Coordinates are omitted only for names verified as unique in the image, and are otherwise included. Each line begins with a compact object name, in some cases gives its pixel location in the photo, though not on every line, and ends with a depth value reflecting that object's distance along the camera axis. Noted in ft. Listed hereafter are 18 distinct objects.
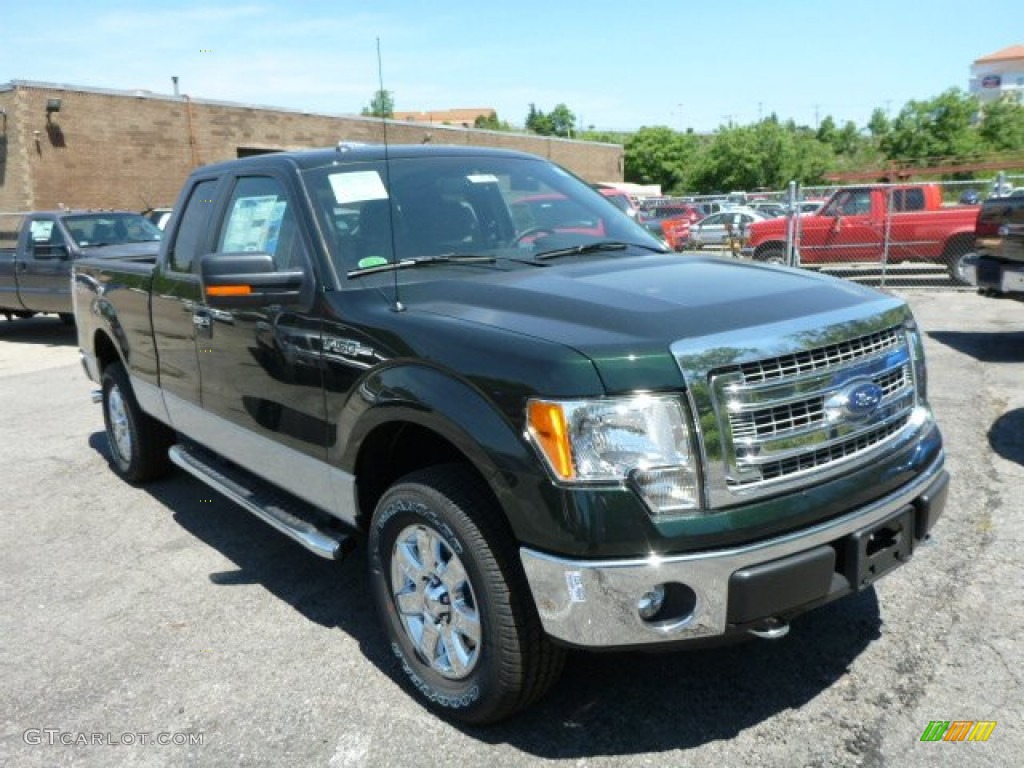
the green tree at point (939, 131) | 184.03
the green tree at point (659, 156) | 293.84
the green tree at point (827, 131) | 310.72
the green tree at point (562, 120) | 433.07
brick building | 76.02
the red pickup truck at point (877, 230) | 50.55
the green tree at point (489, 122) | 354.23
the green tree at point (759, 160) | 226.38
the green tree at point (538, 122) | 427.17
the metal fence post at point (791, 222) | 45.69
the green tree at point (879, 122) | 252.42
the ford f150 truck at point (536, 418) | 8.03
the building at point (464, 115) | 489.26
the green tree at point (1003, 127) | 184.85
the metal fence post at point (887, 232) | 48.29
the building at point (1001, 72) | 471.62
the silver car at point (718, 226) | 74.42
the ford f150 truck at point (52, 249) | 41.29
